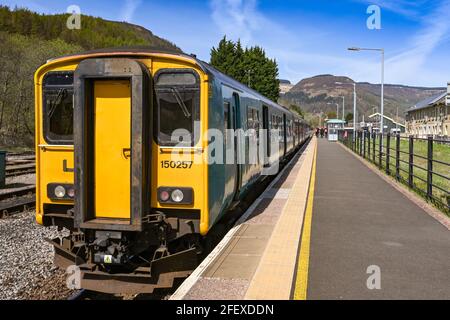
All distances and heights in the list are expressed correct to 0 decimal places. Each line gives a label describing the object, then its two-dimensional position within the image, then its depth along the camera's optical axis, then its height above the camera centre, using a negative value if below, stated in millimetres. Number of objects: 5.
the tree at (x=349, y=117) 142162 +7549
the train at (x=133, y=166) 5359 -295
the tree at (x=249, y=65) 74875 +12758
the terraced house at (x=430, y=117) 66562 +3946
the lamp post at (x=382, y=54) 25655 +4798
